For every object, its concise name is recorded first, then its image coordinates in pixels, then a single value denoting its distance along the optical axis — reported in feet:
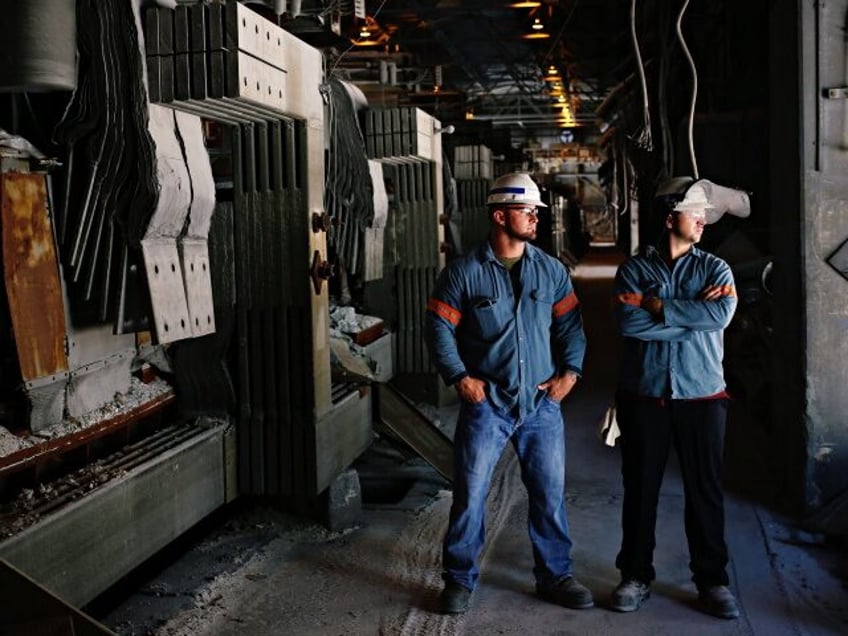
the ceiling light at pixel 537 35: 36.93
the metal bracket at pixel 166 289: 12.94
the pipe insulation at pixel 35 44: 11.43
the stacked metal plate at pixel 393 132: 24.30
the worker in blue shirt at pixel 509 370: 13.41
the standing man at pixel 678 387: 12.92
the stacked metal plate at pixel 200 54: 13.17
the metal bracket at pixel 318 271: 16.37
